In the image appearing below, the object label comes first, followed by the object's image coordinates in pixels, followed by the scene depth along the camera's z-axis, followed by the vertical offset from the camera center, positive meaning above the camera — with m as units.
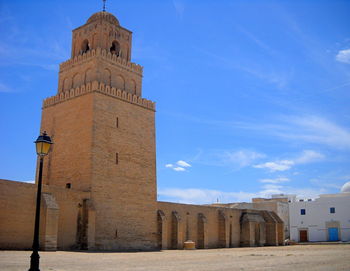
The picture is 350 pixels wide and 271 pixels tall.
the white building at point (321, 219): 44.25 +0.49
